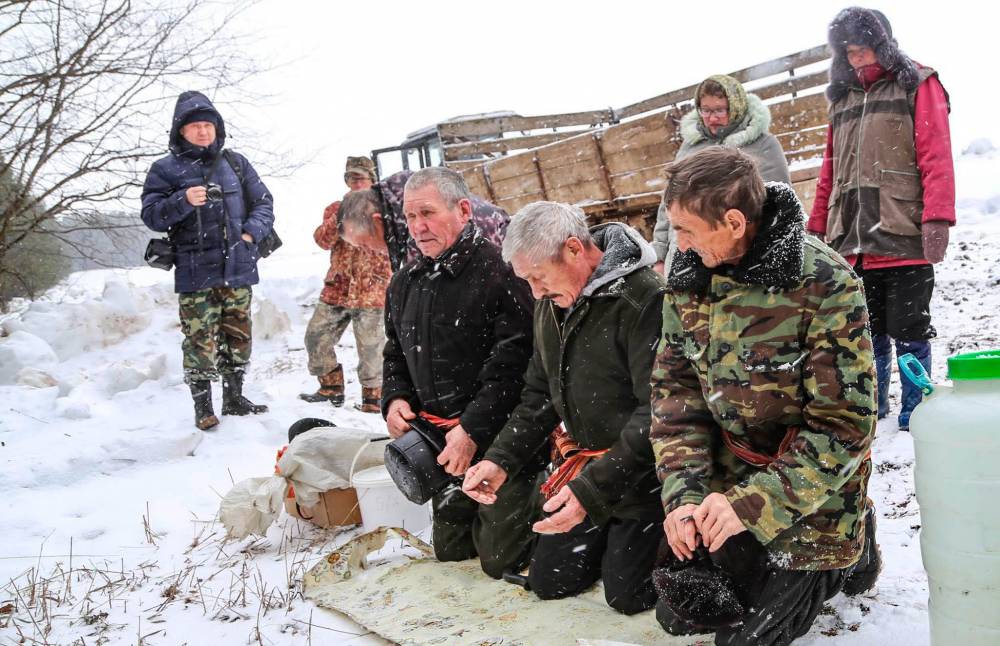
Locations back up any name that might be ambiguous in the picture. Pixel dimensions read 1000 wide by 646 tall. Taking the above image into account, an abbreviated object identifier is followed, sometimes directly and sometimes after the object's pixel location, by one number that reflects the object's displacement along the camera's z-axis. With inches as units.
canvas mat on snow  92.6
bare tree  282.2
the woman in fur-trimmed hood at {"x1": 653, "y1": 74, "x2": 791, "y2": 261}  156.3
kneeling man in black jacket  119.9
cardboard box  144.3
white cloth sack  136.6
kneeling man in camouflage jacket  72.1
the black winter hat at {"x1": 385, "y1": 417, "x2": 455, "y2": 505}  117.5
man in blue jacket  200.8
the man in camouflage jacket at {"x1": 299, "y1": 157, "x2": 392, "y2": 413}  237.6
